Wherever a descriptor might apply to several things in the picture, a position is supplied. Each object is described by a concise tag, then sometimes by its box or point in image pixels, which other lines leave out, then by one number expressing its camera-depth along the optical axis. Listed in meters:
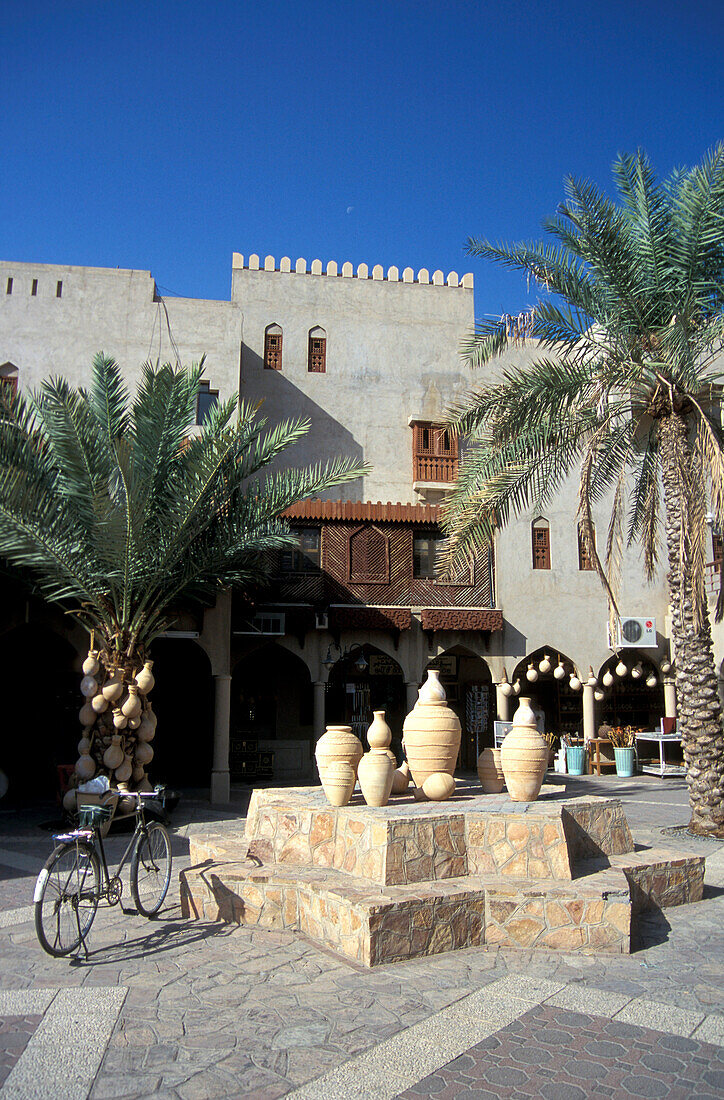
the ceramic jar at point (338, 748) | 8.52
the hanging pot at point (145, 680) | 12.44
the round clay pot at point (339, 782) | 8.20
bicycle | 6.13
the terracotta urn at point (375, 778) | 8.18
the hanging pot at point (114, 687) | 12.32
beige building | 18.12
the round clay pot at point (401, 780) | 9.54
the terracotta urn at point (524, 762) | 8.66
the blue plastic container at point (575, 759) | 20.58
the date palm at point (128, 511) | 11.83
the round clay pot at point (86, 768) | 12.20
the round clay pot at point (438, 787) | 8.86
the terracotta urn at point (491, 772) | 9.90
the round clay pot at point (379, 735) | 8.71
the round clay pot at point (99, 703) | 12.26
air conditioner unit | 20.62
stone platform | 6.49
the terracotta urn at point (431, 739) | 8.97
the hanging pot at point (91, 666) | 12.34
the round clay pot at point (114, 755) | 12.19
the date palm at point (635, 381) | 11.36
